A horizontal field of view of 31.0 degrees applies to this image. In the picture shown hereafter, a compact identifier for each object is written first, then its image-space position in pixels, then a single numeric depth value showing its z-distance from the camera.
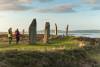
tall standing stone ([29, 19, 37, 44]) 18.35
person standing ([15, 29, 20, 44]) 19.38
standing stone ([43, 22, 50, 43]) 20.29
